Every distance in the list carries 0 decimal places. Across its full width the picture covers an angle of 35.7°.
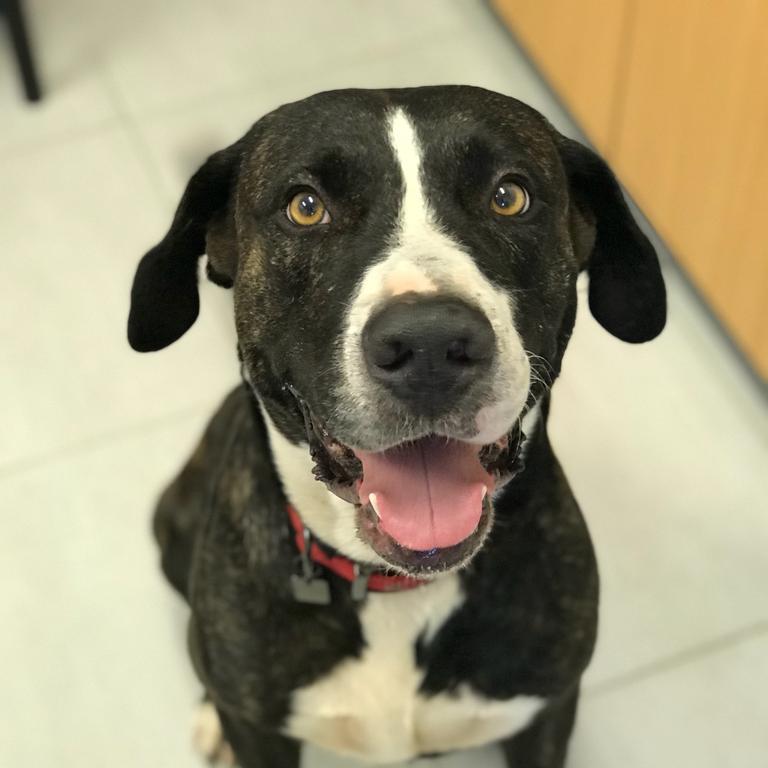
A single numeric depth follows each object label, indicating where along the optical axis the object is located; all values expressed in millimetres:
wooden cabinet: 2076
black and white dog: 1190
